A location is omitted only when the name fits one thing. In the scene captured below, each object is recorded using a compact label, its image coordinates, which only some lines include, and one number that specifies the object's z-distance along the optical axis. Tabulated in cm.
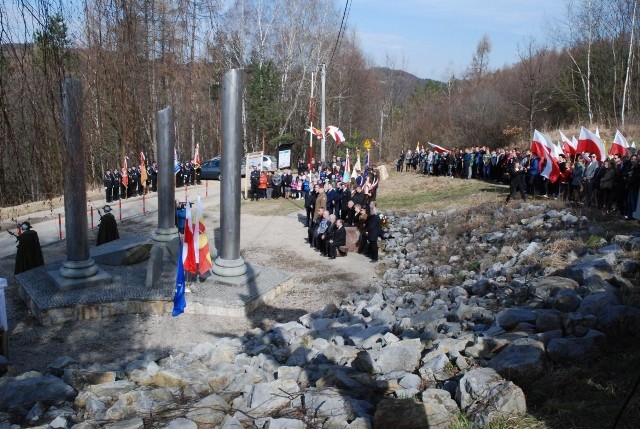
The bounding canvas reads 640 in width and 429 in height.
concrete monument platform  1063
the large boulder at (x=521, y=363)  505
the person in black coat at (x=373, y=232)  1496
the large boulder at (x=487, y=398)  448
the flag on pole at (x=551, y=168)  1652
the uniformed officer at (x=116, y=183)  2628
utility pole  5197
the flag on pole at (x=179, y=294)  1017
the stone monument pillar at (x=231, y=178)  1122
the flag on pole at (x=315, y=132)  2839
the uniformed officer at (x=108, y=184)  2597
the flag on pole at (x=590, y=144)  1683
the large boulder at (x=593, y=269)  809
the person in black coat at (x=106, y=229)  1588
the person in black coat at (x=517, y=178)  1719
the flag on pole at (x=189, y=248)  1084
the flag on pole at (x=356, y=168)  2660
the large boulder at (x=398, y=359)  587
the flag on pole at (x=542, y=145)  1697
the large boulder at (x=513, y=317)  667
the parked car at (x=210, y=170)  3594
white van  3561
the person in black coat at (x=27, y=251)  1291
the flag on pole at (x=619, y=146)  1722
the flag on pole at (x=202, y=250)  1149
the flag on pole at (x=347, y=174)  2480
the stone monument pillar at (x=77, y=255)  1134
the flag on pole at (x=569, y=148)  1864
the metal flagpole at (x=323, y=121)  2938
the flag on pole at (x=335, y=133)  2890
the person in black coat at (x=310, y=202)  1925
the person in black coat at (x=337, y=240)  1546
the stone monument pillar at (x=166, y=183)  1374
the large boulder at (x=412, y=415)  439
